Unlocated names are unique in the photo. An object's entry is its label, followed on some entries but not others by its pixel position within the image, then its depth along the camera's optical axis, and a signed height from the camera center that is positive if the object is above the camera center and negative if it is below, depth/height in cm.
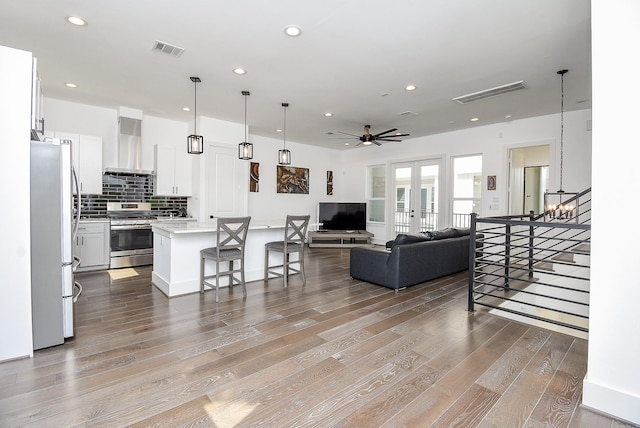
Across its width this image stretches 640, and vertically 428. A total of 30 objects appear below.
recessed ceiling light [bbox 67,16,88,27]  282 +174
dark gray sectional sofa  411 -70
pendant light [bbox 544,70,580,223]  508 +27
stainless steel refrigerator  236 -23
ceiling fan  575 +137
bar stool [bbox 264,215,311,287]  428 -53
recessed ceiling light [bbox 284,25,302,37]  292 +173
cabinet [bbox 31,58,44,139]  227 +79
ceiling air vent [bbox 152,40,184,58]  325 +174
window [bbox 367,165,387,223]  866 +53
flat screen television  855 -14
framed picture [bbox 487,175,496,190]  631 +60
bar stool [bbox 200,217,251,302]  363 -52
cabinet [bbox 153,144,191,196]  586 +73
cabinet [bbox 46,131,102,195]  500 +80
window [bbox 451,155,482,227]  675 +53
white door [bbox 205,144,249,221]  598 +54
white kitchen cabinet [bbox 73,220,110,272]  490 -59
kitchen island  377 -59
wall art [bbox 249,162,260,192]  755 +79
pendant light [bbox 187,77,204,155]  426 +90
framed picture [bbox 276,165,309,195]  812 +82
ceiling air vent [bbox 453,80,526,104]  421 +173
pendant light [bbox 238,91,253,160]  470 +90
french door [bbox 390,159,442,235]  745 +39
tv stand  804 -75
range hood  546 +112
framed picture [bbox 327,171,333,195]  918 +84
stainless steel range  520 -49
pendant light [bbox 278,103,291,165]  512 +90
